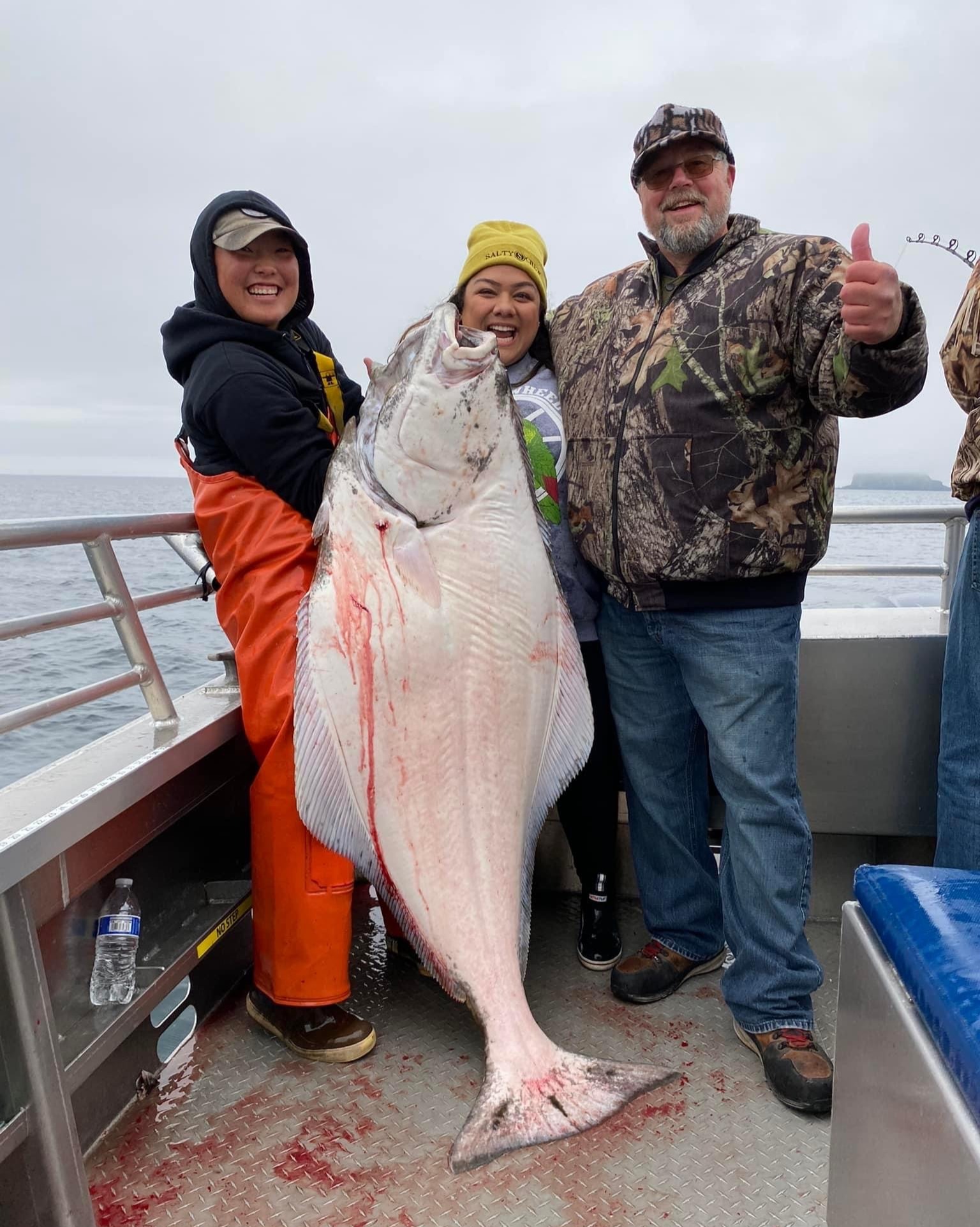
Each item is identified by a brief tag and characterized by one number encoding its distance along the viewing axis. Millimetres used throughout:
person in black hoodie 2311
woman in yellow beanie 2703
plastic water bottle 2123
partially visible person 2430
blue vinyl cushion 944
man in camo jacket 2301
